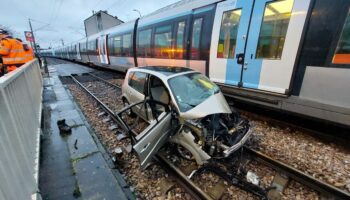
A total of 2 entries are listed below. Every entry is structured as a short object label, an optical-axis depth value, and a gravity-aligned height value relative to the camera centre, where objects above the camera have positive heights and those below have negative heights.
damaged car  3.04 -1.33
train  3.70 -0.08
